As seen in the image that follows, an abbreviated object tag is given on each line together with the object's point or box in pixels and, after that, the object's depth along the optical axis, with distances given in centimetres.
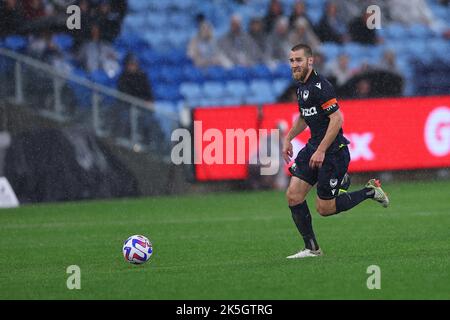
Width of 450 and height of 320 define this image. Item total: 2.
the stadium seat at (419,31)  2428
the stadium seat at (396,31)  2416
